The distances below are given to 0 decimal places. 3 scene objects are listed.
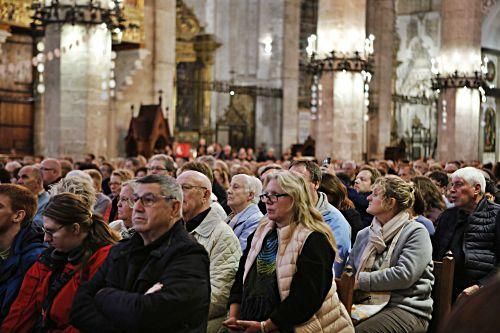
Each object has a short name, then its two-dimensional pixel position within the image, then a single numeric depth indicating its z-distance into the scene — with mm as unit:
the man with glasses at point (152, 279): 6590
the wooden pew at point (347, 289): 8883
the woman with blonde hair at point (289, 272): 8018
